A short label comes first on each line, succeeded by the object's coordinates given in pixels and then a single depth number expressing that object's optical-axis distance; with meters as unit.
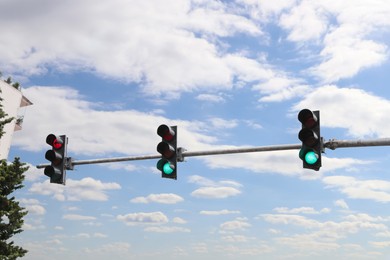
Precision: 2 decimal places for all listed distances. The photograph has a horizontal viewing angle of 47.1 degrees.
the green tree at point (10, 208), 23.46
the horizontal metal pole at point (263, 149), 7.72
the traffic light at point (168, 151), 9.69
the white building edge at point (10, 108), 42.88
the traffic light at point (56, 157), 10.77
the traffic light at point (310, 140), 7.96
